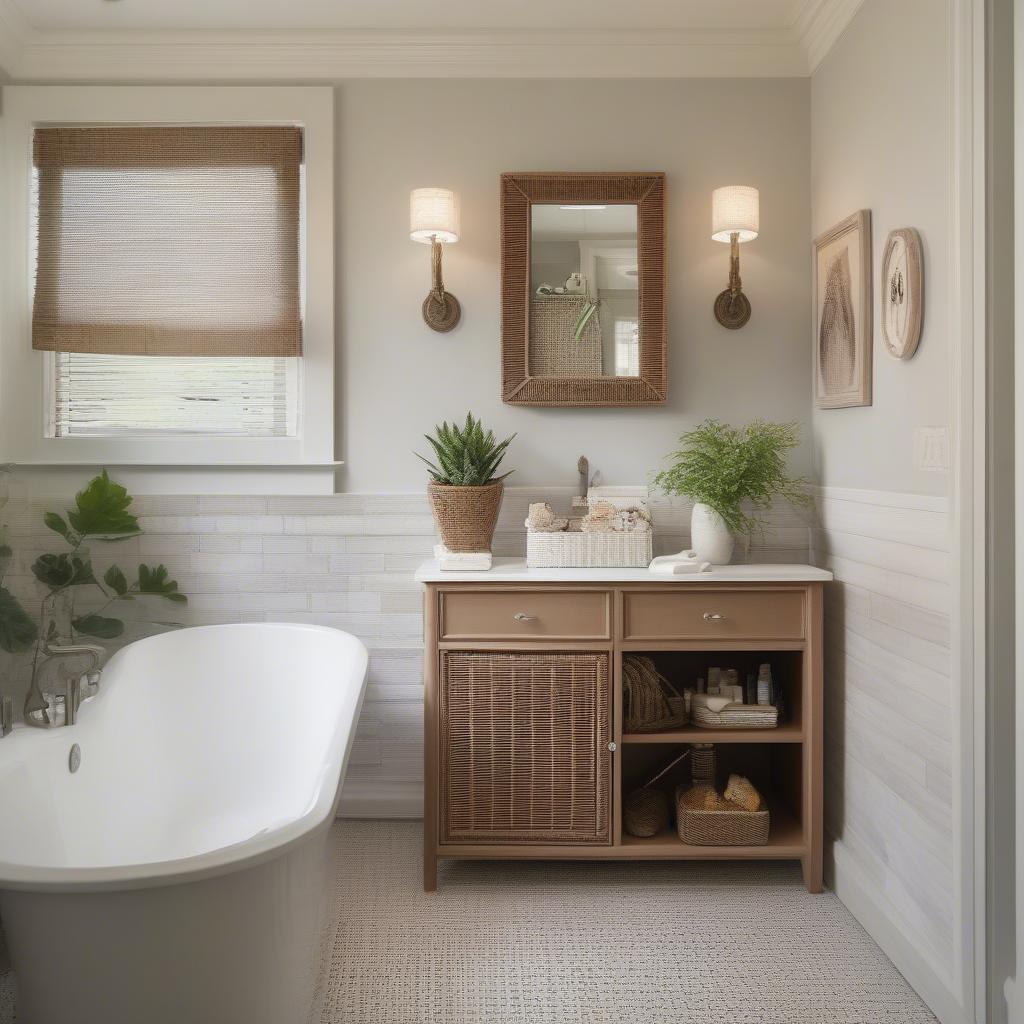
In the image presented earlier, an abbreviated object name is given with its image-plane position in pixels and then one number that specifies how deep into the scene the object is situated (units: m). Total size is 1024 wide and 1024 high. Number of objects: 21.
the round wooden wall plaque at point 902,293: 2.13
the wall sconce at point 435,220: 2.79
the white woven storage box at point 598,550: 2.71
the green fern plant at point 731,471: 2.74
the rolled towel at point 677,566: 2.59
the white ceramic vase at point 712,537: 2.79
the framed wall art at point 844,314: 2.46
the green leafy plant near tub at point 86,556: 2.84
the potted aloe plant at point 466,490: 2.73
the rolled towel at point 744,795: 2.65
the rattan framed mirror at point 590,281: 2.94
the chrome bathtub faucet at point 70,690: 2.20
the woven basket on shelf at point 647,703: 2.68
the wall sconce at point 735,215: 2.80
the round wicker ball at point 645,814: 2.68
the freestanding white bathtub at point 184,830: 1.38
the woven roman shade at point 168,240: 2.98
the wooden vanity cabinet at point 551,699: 2.60
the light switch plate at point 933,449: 2.01
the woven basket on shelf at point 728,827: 2.60
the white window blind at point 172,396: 3.04
